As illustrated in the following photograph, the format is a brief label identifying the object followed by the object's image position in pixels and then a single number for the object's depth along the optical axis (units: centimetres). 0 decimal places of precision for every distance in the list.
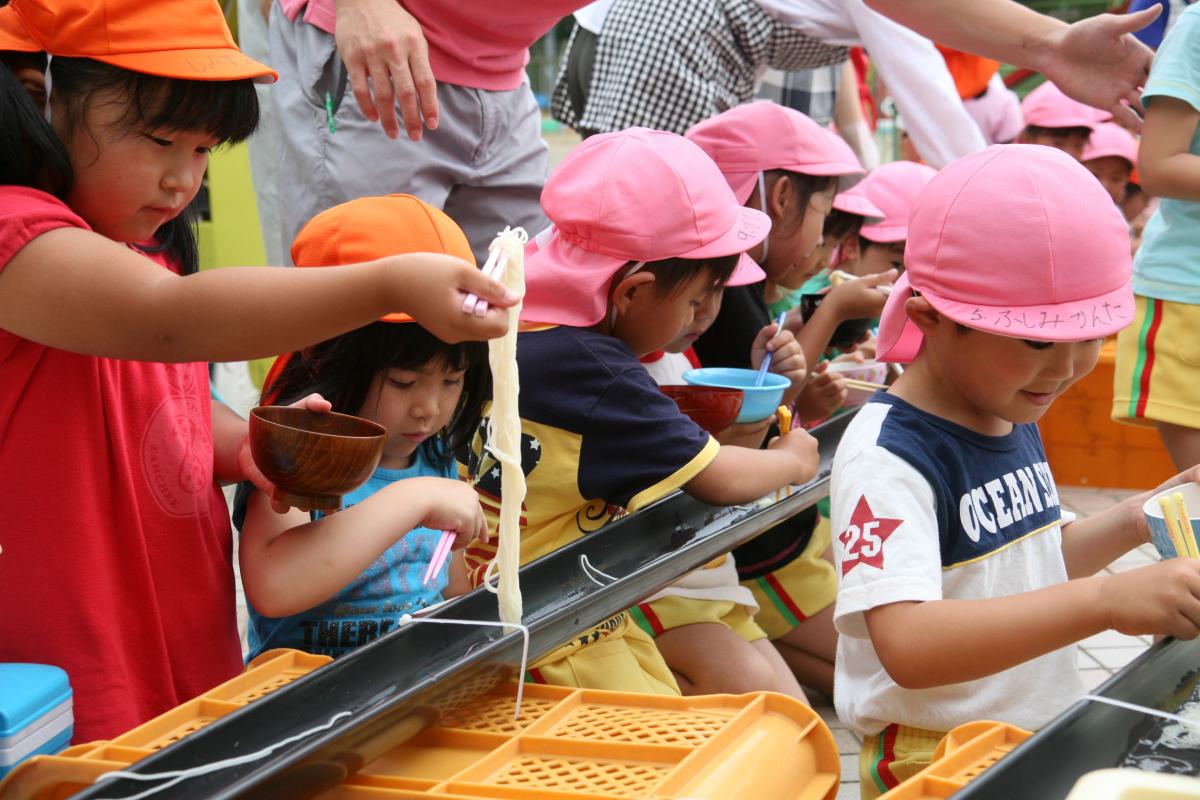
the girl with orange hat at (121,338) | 277
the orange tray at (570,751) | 270
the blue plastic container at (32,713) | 274
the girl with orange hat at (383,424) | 302
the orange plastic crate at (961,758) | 266
